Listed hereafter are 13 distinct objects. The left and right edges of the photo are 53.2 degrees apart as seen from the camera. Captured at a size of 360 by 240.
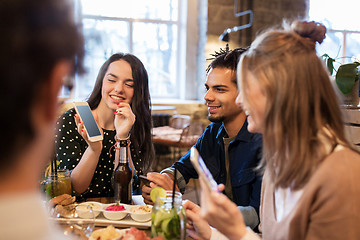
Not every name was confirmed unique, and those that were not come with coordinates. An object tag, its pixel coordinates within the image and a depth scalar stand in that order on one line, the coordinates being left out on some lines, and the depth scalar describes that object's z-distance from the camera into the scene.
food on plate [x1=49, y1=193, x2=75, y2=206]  1.32
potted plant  2.28
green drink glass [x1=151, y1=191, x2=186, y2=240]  1.02
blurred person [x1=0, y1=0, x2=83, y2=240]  0.44
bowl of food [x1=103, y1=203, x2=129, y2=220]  1.30
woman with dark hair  1.75
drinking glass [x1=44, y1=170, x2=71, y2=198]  1.42
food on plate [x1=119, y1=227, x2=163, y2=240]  1.04
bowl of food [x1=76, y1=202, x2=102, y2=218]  1.10
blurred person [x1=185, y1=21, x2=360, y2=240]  0.94
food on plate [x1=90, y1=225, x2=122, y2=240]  1.07
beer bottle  1.45
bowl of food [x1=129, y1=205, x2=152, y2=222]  1.28
